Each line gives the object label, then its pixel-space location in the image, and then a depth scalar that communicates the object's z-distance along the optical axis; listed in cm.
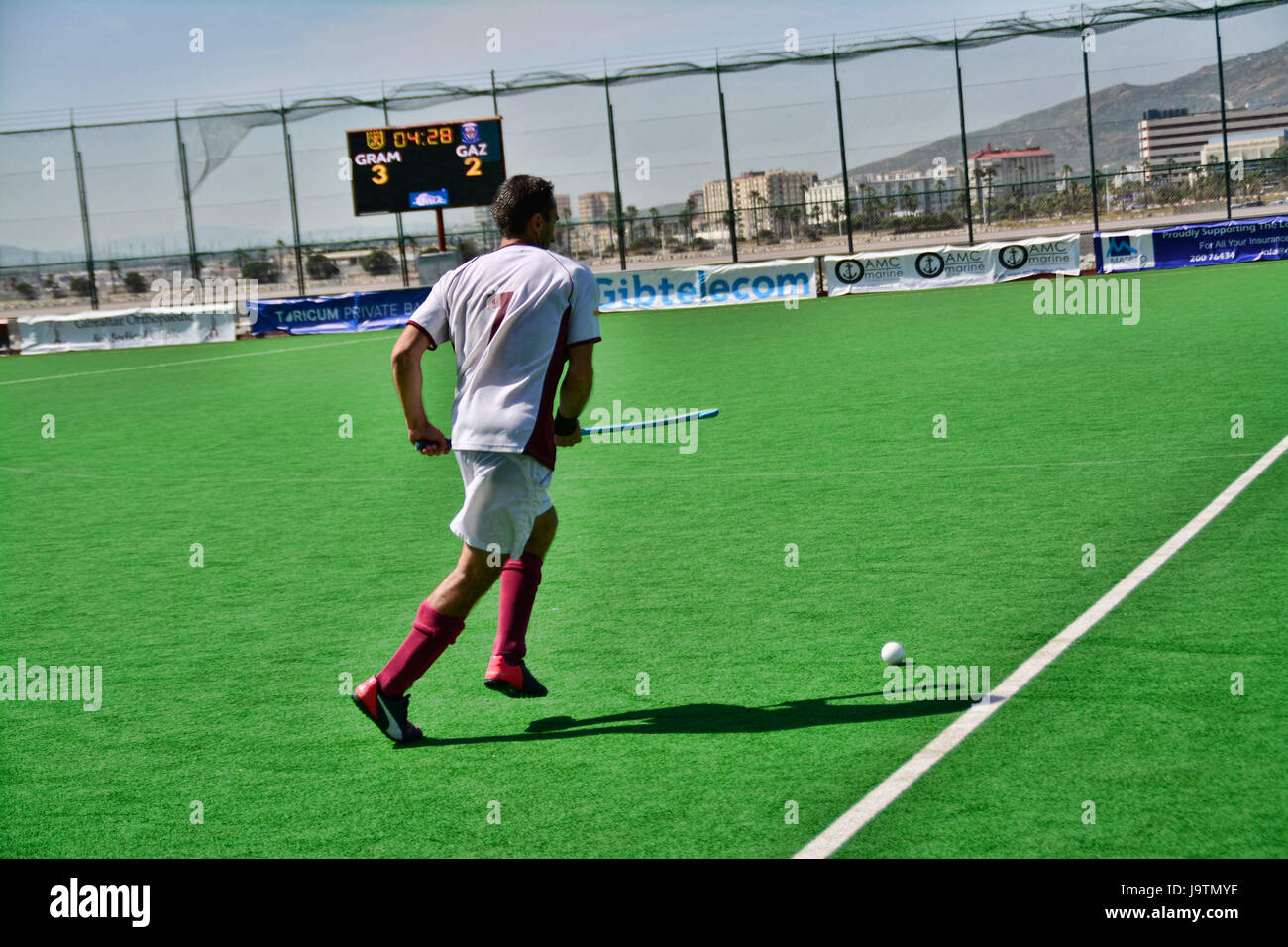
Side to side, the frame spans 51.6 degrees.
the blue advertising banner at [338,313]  3350
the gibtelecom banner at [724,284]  3222
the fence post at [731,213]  3931
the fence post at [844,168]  3866
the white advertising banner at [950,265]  2978
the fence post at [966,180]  3822
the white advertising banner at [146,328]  3394
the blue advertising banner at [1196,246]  2981
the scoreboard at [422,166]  3444
